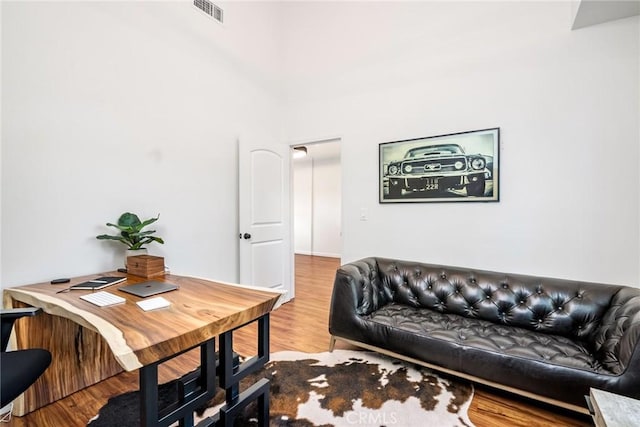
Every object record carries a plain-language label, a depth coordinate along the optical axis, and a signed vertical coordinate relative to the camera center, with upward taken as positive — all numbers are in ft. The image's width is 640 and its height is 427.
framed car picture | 8.63 +1.31
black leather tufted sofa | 5.14 -2.83
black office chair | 3.65 -2.22
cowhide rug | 5.32 -3.95
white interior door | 10.73 -0.33
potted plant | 7.01 -0.64
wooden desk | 3.34 -1.61
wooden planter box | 6.49 -1.35
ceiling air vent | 9.32 +6.73
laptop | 5.07 -1.52
